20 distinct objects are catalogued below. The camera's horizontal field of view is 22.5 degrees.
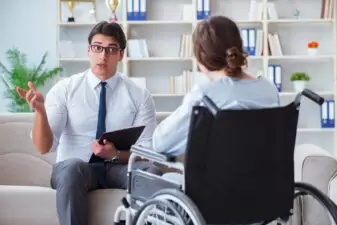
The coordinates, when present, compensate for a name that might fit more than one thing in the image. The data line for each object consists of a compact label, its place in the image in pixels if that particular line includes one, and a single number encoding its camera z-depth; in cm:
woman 261
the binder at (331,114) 821
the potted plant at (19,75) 816
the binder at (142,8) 828
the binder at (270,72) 826
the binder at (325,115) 822
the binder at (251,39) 821
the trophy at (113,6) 817
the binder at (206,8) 828
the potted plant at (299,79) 822
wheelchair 249
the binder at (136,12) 829
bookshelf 851
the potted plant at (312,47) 824
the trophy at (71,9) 832
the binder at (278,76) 828
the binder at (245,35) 819
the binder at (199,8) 828
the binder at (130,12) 829
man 372
